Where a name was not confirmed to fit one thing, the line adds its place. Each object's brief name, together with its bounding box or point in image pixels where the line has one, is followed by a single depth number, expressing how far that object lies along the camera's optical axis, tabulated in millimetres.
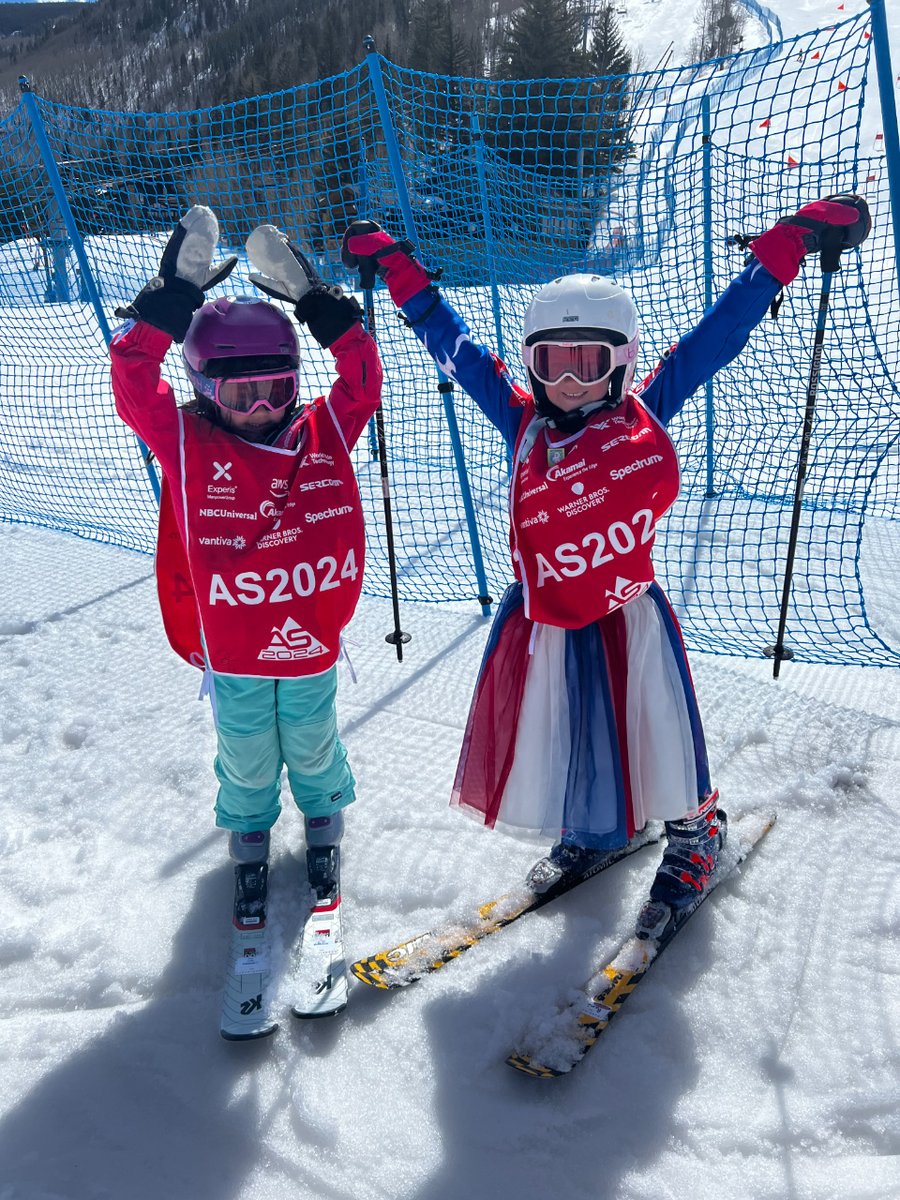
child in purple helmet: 2338
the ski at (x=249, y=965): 2299
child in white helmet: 2230
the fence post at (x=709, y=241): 4607
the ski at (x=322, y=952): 2363
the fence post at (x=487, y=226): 4395
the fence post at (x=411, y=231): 3322
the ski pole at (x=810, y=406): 2371
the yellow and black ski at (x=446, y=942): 2455
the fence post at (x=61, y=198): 4246
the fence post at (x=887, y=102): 2605
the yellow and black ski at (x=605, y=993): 2188
